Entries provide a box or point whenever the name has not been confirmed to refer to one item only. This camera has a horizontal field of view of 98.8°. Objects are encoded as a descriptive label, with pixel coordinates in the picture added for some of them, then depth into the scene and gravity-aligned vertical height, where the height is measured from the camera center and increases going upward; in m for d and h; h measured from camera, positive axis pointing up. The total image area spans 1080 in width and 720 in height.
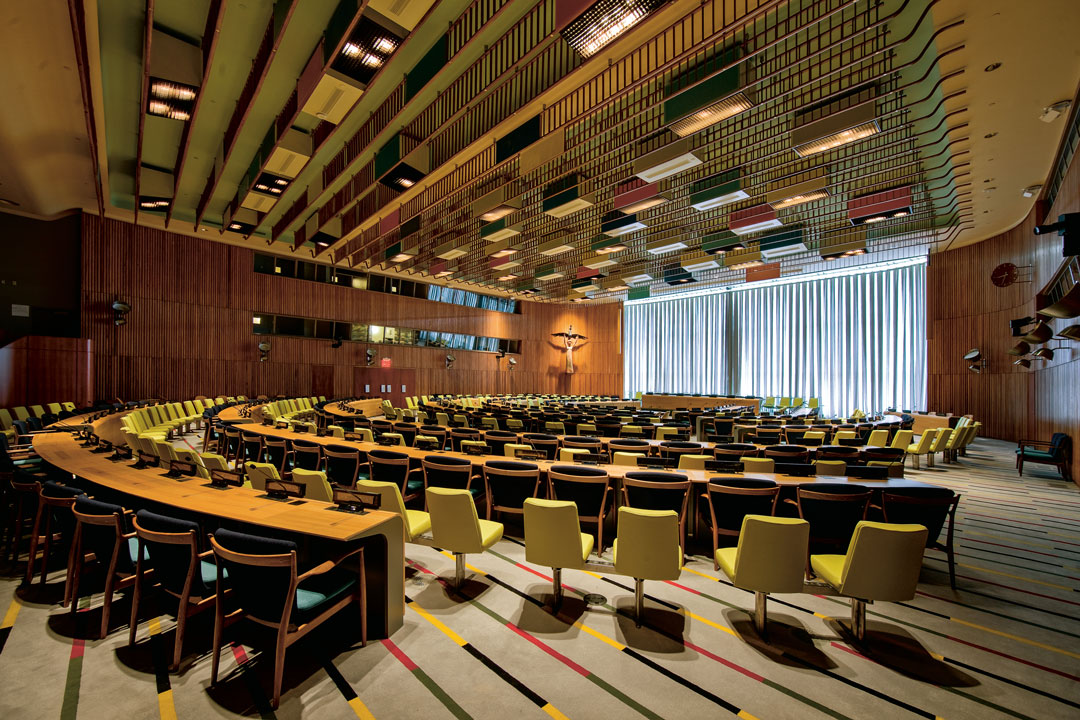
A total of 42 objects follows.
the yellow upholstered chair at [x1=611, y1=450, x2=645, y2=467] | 5.55 -1.13
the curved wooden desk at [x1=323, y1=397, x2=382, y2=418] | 11.00 -1.29
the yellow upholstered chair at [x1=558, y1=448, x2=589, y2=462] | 5.25 -1.04
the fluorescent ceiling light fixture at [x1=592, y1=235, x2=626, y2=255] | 13.97 +3.69
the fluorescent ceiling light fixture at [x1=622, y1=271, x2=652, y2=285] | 17.44 +3.37
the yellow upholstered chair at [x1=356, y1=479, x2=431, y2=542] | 3.83 -1.17
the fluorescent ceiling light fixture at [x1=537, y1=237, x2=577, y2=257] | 13.57 +3.56
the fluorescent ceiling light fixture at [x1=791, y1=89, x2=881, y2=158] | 6.60 +3.55
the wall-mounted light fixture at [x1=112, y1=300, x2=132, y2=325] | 12.66 +1.48
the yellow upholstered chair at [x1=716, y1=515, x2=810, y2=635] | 2.87 -1.19
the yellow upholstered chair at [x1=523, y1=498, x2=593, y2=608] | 3.25 -1.22
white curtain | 16.50 +1.10
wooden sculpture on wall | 25.62 +1.36
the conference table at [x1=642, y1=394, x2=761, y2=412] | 17.06 -1.41
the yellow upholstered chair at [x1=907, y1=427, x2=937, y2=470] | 9.17 -1.56
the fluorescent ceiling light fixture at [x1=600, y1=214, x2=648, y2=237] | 11.69 +3.58
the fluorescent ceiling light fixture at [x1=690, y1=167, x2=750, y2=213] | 9.23 +3.56
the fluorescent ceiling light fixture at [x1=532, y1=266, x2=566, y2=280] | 17.48 +3.52
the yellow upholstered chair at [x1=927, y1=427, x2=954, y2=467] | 9.28 -1.57
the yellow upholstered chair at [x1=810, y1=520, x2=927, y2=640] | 2.74 -1.19
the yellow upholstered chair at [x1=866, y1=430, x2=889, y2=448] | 9.16 -1.44
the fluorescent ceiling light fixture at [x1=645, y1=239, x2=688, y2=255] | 13.09 +3.45
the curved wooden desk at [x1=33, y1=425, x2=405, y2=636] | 2.83 -0.99
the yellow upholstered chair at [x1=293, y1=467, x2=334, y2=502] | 4.07 -1.06
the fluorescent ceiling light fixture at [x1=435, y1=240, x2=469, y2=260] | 14.43 +3.62
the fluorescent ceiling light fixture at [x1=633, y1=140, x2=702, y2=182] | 7.71 +3.50
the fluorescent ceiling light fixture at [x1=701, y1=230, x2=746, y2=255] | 12.95 +3.51
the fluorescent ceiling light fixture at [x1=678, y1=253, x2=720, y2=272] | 15.16 +3.51
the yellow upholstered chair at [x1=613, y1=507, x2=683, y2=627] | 3.04 -1.20
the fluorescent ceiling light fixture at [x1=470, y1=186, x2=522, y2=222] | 10.30 +3.68
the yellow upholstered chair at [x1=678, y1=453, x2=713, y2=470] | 5.25 -1.10
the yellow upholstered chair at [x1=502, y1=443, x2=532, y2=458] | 6.00 -1.09
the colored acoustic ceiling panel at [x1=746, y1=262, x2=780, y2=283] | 15.54 +3.15
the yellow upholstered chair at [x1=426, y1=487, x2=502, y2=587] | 3.51 -1.20
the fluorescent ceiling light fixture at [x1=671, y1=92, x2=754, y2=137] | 6.29 +3.53
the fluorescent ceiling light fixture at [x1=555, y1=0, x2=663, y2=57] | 4.71 +3.65
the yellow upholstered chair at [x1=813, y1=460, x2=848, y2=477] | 4.88 -1.09
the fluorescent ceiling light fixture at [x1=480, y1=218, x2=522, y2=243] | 12.24 +3.60
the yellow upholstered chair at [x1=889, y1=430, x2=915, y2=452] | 8.68 -1.38
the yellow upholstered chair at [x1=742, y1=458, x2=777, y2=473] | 4.96 -1.08
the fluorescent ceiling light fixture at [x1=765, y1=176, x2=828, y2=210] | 9.18 +3.57
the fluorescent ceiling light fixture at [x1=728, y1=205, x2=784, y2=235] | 10.73 +3.46
